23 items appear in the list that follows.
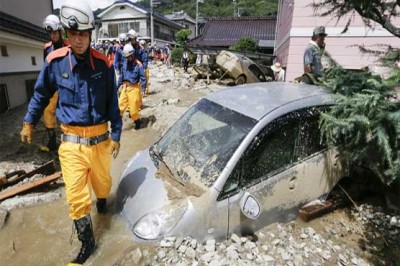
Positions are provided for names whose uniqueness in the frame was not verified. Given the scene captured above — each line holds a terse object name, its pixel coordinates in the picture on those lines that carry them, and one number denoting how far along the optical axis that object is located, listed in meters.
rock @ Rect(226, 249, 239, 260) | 2.42
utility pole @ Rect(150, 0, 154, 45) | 32.31
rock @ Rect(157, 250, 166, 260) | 2.35
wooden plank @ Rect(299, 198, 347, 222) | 3.20
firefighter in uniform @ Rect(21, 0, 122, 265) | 2.61
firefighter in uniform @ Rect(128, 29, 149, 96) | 8.72
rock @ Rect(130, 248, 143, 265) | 2.34
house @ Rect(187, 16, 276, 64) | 25.14
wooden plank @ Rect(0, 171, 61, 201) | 3.45
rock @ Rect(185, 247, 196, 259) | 2.36
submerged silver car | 2.56
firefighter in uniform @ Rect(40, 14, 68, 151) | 4.83
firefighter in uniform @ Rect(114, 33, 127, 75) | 8.37
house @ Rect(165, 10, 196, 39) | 47.28
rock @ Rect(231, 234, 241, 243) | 2.63
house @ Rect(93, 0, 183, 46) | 35.50
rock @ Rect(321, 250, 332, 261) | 2.78
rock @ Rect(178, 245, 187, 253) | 2.38
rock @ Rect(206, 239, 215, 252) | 2.47
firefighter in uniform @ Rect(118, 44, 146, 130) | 6.90
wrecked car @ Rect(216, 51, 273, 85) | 12.95
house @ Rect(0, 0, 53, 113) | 7.54
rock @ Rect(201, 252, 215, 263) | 2.35
